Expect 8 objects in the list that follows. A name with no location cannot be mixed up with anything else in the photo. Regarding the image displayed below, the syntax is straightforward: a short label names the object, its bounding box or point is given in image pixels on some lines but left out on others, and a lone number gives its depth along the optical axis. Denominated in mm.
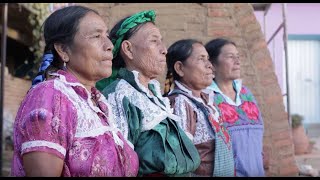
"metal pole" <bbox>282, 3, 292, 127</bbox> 4961
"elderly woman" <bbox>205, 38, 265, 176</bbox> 2715
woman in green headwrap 1882
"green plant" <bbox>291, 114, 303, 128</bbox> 8148
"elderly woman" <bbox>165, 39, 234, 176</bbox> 2369
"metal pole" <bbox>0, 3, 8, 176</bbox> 3979
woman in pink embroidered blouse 1401
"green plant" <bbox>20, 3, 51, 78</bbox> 6117
